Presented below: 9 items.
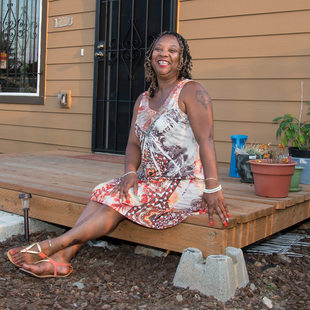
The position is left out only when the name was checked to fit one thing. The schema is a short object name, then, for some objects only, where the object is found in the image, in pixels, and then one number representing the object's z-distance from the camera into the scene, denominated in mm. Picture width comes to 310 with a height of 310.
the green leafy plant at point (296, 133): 3418
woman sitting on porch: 2337
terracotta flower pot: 2805
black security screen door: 5102
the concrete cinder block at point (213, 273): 2176
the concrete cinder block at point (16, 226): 3047
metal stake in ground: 2926
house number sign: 5768
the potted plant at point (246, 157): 3271
